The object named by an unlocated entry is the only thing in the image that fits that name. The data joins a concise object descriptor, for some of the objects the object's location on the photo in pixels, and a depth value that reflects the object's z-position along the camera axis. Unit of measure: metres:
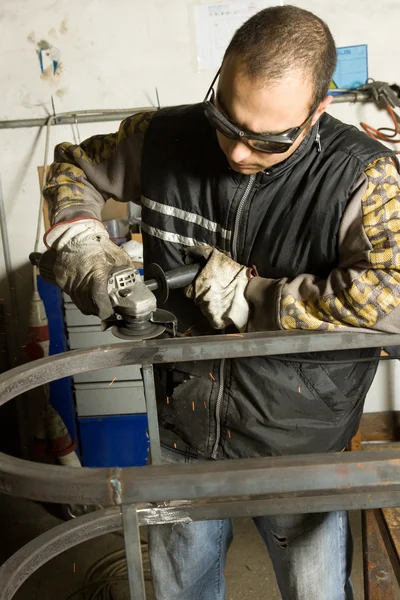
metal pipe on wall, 2.38
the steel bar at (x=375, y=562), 1.43
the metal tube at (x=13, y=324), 2.54
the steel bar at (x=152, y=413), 1.09
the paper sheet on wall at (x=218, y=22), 2.26
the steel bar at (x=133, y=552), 0.76
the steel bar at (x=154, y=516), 0.88
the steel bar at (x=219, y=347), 0.99
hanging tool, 2.30
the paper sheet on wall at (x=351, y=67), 2.31
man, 0.99
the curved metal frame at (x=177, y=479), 0.68
